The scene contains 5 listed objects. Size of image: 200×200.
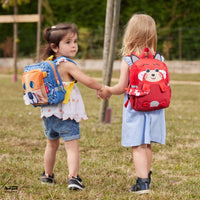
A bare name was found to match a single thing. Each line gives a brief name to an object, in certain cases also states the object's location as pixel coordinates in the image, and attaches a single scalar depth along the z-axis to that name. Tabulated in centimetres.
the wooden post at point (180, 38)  2088
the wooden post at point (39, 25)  1415
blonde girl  315
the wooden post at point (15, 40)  1500
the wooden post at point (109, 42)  611
